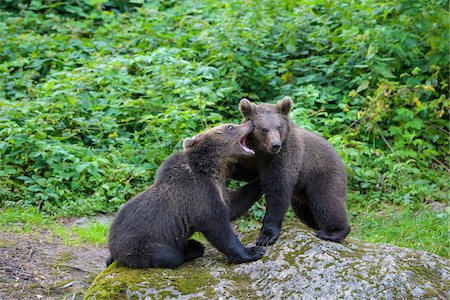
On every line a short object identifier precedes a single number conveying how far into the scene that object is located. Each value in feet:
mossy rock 38.01
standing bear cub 44.32
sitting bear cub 40.47
